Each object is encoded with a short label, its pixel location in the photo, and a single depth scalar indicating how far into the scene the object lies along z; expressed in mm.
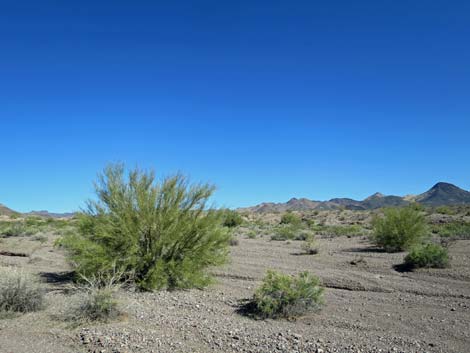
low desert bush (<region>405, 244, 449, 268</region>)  14762
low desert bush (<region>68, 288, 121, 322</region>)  8633
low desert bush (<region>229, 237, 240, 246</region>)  23938
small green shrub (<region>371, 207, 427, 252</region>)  20297
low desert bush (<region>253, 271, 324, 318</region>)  9109
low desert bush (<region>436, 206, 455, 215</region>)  43675
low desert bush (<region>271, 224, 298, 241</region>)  27953
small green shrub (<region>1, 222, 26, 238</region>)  30047
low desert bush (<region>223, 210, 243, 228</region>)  36219
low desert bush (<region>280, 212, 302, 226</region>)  43831
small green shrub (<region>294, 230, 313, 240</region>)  27377
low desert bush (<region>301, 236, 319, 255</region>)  20031
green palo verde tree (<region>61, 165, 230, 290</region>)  11578
